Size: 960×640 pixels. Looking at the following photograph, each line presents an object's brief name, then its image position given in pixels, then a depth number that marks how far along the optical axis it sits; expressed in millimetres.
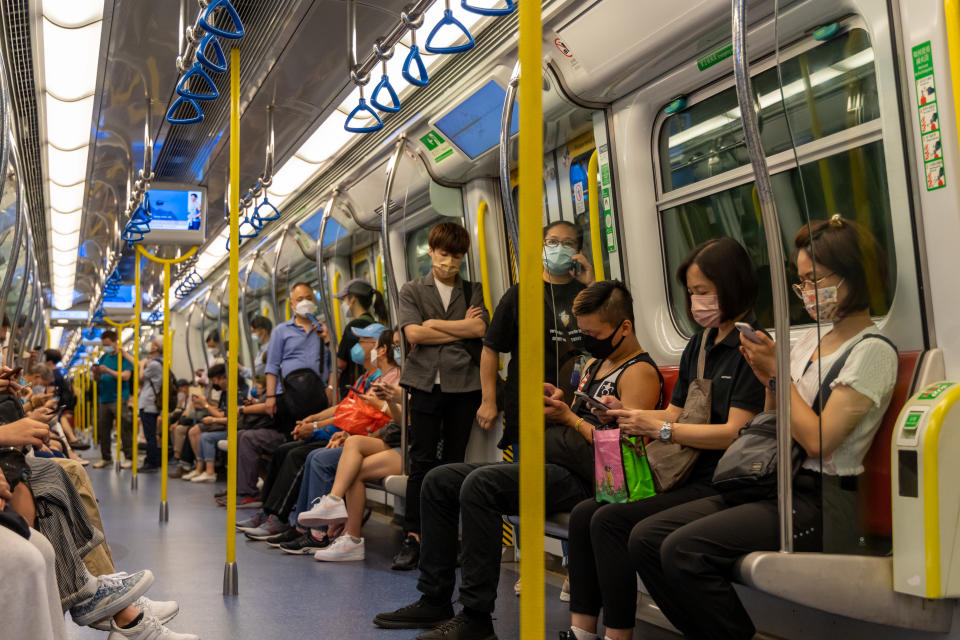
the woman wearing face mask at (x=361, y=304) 6363
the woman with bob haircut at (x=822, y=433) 2420
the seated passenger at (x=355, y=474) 5023
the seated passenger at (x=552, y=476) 3311
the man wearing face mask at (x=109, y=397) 12297
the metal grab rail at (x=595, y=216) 4371
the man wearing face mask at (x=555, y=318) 3941
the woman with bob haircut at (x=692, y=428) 2805
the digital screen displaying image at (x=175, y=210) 8859
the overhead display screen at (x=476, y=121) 4742
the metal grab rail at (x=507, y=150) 3766
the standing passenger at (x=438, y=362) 4750
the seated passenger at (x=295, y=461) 5695
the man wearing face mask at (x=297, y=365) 6805
